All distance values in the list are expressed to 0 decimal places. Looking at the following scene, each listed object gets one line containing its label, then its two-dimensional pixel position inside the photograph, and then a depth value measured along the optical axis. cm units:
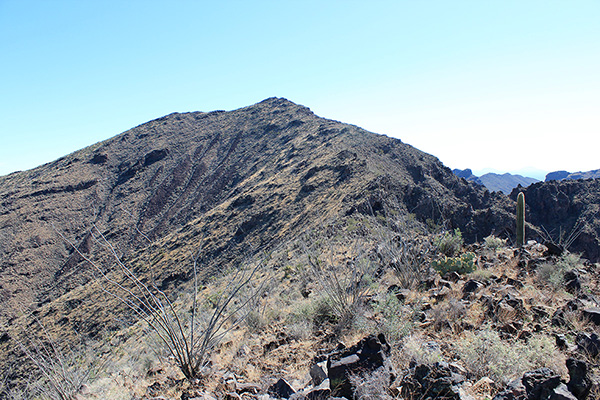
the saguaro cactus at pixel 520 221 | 941
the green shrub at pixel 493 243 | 902
